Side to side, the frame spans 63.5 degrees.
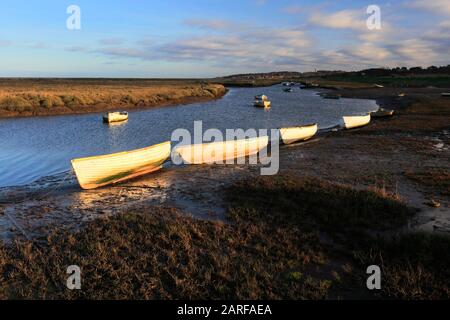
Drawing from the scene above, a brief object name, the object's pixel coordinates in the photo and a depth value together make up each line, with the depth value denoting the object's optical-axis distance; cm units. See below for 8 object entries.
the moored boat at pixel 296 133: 2615
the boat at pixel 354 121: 3214
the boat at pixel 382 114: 3906
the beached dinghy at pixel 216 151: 1928
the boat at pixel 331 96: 7588
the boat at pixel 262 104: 5822
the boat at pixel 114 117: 3837
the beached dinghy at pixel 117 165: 1493
